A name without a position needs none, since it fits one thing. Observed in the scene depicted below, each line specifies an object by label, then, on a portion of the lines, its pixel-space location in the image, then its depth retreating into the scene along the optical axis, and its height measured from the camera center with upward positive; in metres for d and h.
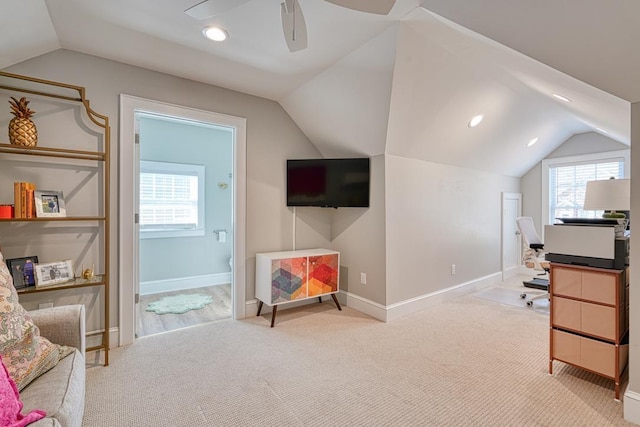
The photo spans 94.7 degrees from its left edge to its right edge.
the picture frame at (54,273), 2.18 -0.46
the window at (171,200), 4.39 +0.21
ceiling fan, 1.43 +1.02
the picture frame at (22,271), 2.11 -0.42
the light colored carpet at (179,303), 3.67 -1.20
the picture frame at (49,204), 2.16 +0.07
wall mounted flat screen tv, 3.48 +0.37
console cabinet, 3.16 -0.70
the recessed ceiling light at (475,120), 3.44 +1.11
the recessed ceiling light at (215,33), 2.16 +1.35
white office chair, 4.09 -0.59
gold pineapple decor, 2.09 +0.62
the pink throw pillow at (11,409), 1.07 -0.74
